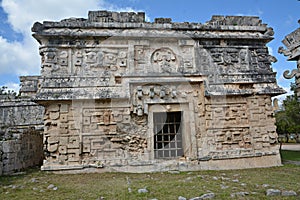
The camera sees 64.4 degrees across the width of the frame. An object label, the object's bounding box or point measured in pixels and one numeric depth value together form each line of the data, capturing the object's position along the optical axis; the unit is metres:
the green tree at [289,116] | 16.98
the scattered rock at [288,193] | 4.09
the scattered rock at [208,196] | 4.02
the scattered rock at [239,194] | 4.11
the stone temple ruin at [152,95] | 6.91
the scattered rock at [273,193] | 4.10
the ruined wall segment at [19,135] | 6.91
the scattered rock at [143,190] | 4.46
